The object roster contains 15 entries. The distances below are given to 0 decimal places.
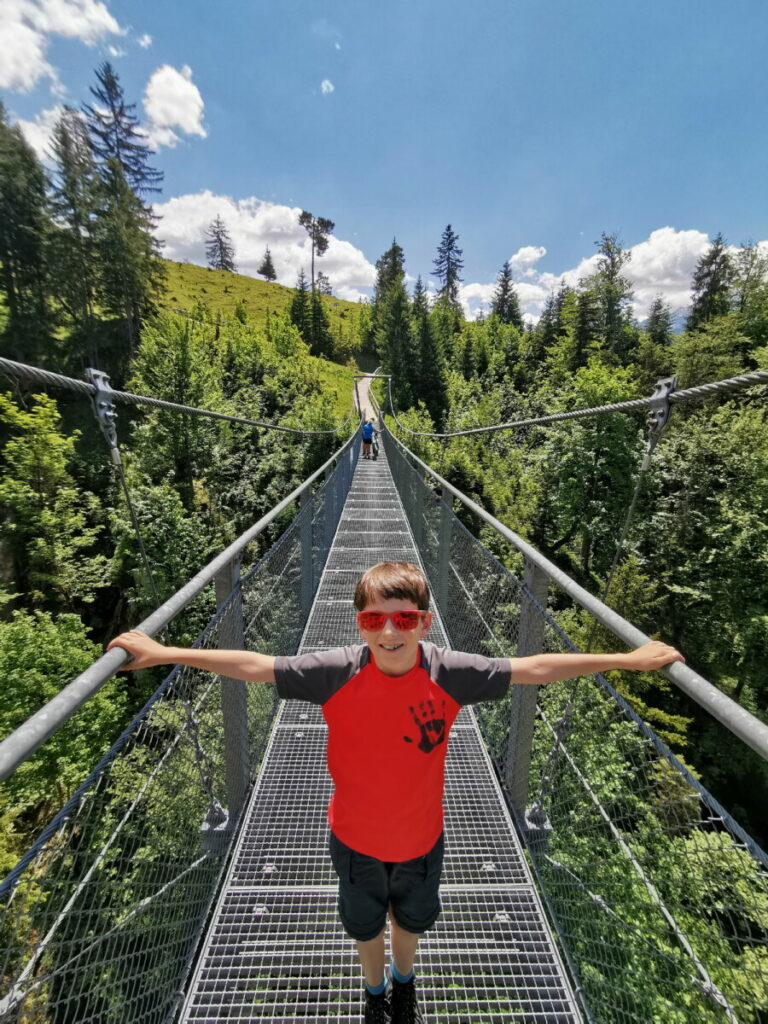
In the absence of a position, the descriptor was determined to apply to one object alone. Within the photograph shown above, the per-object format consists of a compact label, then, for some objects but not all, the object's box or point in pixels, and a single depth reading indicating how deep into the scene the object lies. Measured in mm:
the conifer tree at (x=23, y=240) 24172
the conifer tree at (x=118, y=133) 29578
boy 1150
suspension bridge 1006
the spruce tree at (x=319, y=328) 47125
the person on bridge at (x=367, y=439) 14452
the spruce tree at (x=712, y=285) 28750
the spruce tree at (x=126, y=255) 25594
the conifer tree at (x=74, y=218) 24312
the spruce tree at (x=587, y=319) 29016
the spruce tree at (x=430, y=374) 34250
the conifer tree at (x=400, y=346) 35156
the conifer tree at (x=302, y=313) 46688
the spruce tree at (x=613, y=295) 28688
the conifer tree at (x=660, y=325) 31969
